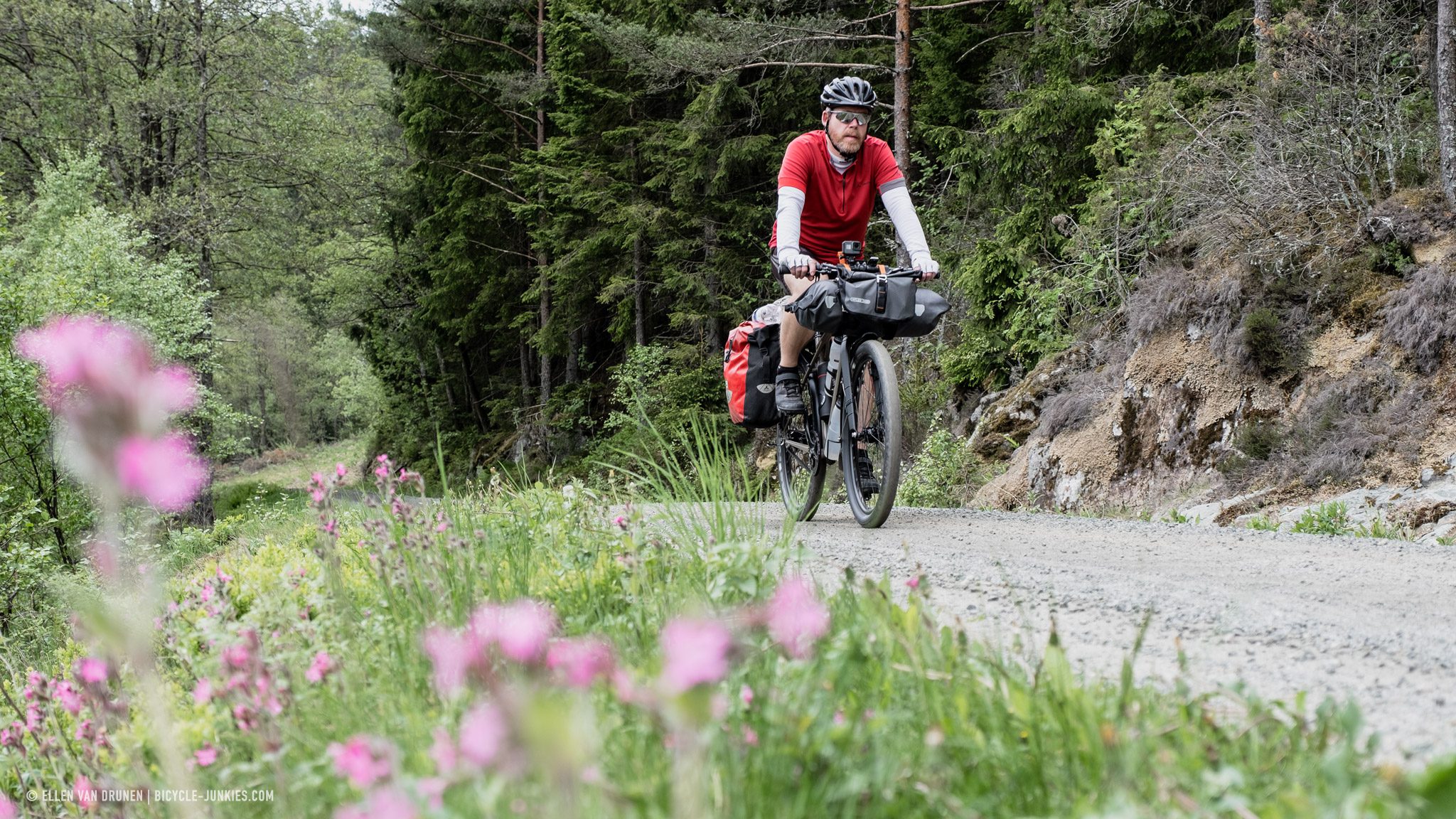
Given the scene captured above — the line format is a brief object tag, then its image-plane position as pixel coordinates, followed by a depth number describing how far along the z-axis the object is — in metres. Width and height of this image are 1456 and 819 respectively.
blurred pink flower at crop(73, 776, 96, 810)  2.29
